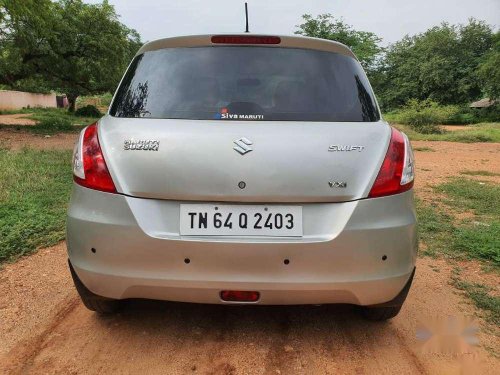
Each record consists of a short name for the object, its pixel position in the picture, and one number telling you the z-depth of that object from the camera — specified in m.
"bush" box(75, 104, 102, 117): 36.31
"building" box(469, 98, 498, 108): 45.50
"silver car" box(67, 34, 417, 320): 2.09
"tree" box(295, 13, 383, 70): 33.47
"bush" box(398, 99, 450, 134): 24.94
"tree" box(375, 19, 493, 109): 47.50
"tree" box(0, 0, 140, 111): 17.31
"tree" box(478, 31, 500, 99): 36.72
